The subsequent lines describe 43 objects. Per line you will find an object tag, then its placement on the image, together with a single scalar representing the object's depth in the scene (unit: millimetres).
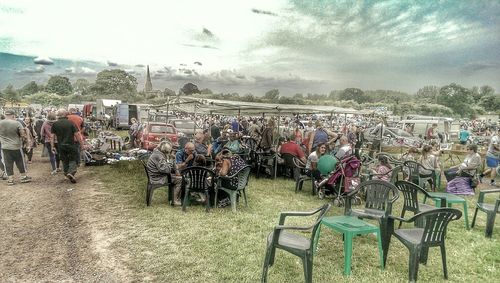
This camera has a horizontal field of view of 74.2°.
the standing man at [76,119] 9217
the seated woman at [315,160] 7549
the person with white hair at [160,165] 6066
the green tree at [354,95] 118962
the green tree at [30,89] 131125
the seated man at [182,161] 6293
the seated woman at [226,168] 6160
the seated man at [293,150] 8770
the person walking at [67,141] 7262
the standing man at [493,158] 9781
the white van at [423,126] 22156
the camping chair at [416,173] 7649
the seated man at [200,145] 7732
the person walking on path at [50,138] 8711
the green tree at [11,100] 35538
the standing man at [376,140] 14100
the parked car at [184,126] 17758
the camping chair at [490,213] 5123
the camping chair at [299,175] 7887
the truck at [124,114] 28234
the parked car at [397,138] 16656
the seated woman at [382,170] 6789
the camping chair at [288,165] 8883
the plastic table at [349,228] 3750
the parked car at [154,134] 13725
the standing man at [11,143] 7164
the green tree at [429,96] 104225
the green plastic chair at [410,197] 4766
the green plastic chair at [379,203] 4020
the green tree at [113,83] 99125
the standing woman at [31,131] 10605
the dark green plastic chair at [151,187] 6098
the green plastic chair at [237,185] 6084
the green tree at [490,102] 82812
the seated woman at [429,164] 7723
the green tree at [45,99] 84938
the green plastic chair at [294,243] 3234
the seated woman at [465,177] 8047
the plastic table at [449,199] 5236
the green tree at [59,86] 125062
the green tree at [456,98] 86838
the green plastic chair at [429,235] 3463
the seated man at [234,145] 9262
